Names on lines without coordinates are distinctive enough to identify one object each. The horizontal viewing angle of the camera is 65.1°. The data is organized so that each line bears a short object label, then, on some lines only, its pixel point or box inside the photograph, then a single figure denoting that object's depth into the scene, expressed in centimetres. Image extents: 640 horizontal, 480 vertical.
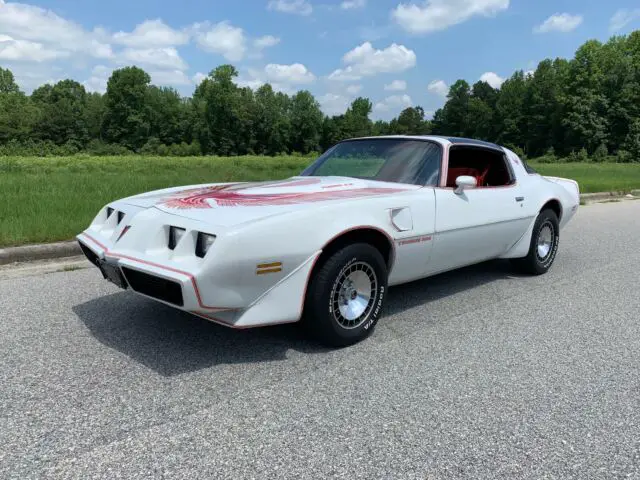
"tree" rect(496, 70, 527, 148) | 8269
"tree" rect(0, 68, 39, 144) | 7077
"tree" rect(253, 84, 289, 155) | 8700
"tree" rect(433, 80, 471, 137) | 9931
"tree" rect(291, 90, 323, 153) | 9062
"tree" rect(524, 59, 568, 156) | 7238
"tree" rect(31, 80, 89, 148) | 7734
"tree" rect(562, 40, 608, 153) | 6188
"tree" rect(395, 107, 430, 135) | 11172
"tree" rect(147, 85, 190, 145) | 8975
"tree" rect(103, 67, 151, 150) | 8600
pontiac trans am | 275
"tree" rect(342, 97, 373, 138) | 9556
